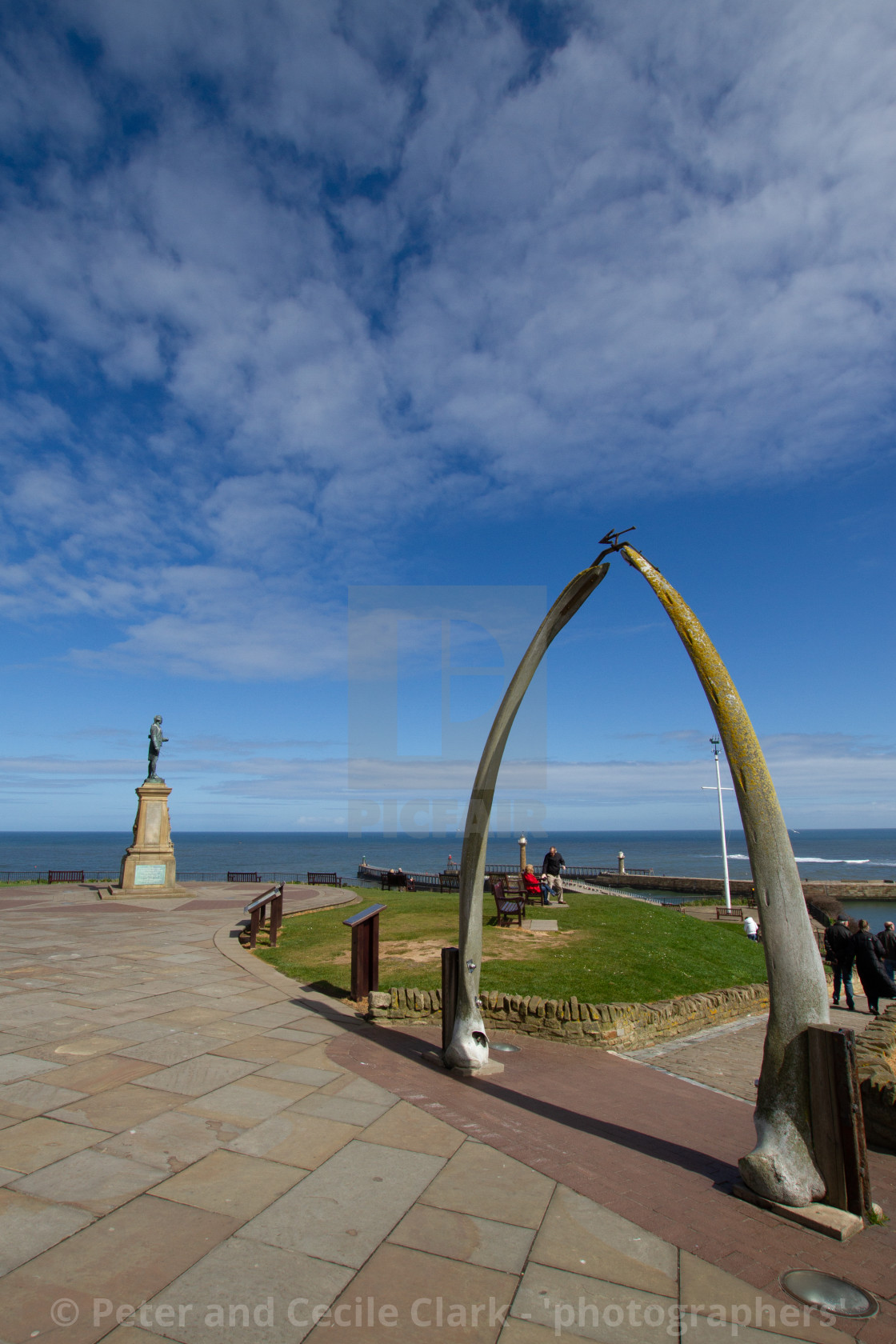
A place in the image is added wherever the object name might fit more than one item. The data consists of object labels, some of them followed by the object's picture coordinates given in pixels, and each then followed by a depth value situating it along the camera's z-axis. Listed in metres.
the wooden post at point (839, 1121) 4.10
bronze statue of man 23.19
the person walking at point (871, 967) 10.72
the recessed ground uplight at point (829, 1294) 3.30
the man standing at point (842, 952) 11.62
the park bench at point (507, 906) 14.83
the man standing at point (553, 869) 20.86
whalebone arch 4.28
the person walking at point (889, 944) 11.45
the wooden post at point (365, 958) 9.01
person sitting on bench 18.11
